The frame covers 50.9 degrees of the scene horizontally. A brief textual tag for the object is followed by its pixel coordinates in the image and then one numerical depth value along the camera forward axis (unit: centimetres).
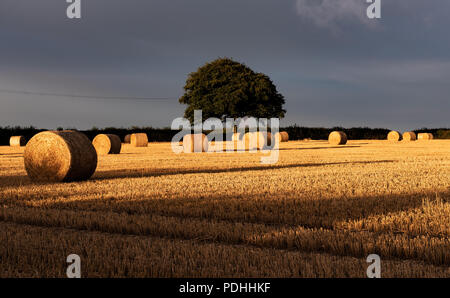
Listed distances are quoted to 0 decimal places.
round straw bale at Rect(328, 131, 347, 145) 4681
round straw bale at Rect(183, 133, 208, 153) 3241
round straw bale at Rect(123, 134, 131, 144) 5469
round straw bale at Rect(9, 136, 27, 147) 4856
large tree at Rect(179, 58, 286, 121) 4359
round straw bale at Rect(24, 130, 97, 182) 1401
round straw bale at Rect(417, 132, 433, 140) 6481
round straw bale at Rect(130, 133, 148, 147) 4381
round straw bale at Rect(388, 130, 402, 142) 5947
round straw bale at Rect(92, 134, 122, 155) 2994
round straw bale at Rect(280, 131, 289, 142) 5331
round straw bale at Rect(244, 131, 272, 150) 3616
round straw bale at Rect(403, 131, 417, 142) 6012
